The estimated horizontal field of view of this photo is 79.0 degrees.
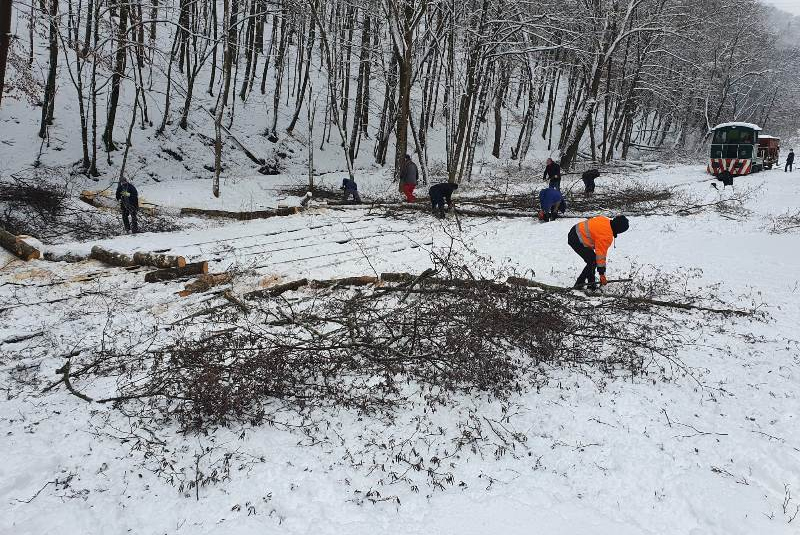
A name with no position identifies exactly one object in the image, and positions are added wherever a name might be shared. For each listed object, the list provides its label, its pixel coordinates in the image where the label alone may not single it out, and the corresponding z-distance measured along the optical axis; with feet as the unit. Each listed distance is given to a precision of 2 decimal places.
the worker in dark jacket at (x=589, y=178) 56.80
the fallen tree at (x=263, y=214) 51.11
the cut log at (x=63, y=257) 33.35
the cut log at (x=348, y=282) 29.43
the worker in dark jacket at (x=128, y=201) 44.29
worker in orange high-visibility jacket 26.96
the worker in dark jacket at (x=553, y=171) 52.29
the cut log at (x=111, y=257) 33.14
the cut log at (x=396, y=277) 29.91
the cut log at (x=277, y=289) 27.25
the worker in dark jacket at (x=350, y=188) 58.29
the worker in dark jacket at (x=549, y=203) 45.37
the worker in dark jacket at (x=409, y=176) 57.16
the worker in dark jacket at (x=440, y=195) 47.03
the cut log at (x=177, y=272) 30.12
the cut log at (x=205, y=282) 28.48
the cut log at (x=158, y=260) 32.37
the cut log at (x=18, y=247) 32.68
